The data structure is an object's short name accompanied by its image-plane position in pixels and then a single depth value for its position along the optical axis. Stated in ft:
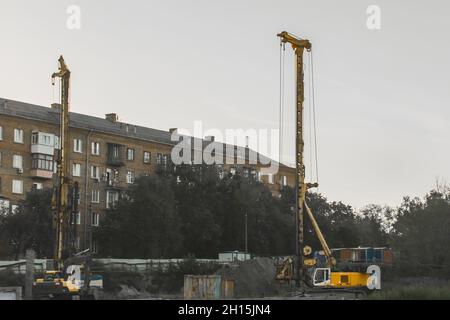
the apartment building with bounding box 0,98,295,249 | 249.96
